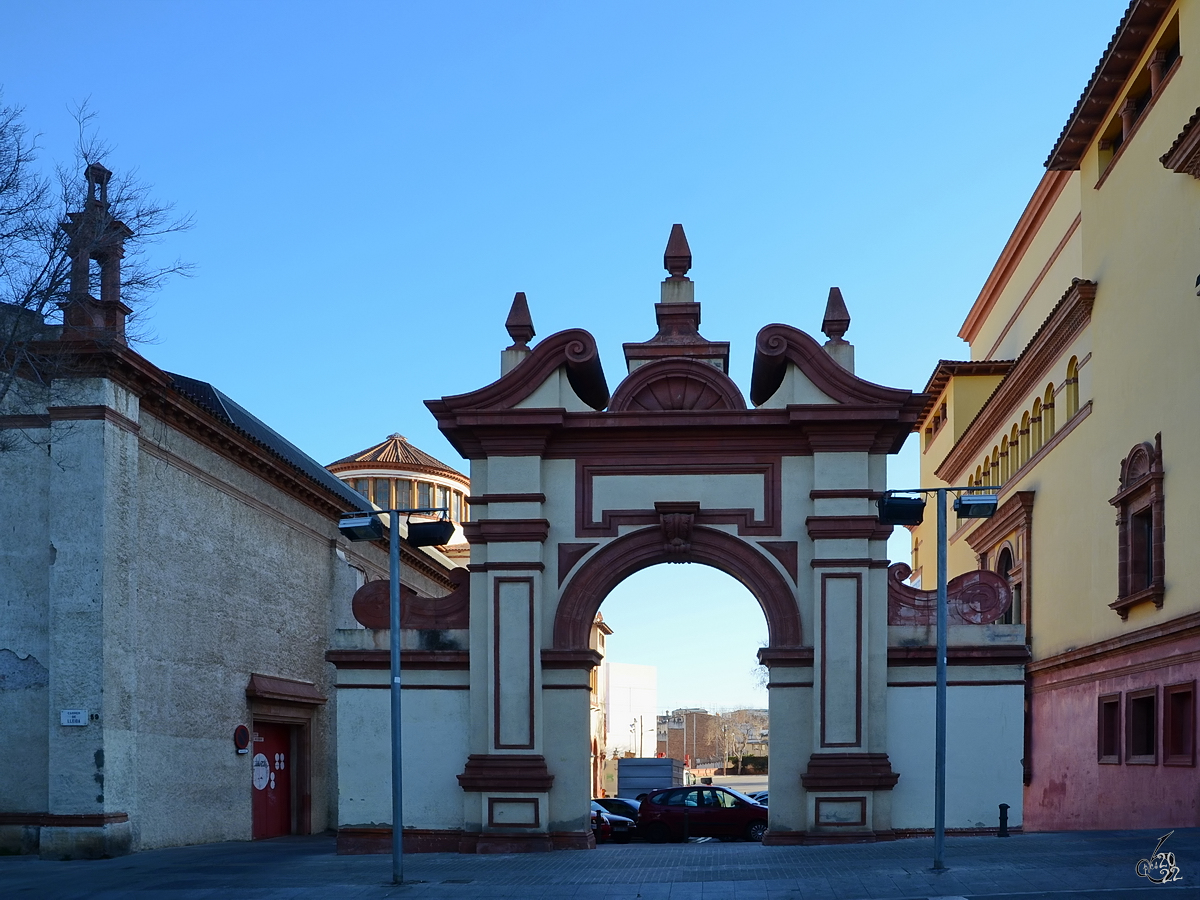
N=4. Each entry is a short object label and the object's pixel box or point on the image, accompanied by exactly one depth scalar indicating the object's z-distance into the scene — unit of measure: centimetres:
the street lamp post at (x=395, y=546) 1727
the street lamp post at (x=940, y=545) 1633
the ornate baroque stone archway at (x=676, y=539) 1981
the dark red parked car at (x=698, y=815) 2867
